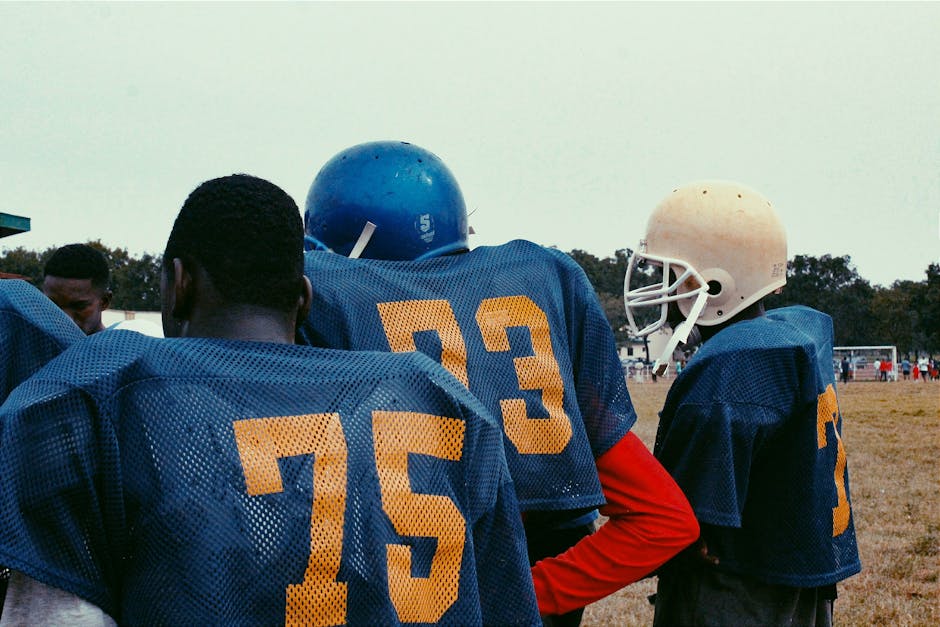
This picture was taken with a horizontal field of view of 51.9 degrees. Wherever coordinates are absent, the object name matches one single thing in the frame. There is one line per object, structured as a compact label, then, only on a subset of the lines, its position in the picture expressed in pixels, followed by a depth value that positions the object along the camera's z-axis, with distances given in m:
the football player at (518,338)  2.31
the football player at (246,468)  1.51
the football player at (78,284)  5.75
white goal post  50.09
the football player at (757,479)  2.97
